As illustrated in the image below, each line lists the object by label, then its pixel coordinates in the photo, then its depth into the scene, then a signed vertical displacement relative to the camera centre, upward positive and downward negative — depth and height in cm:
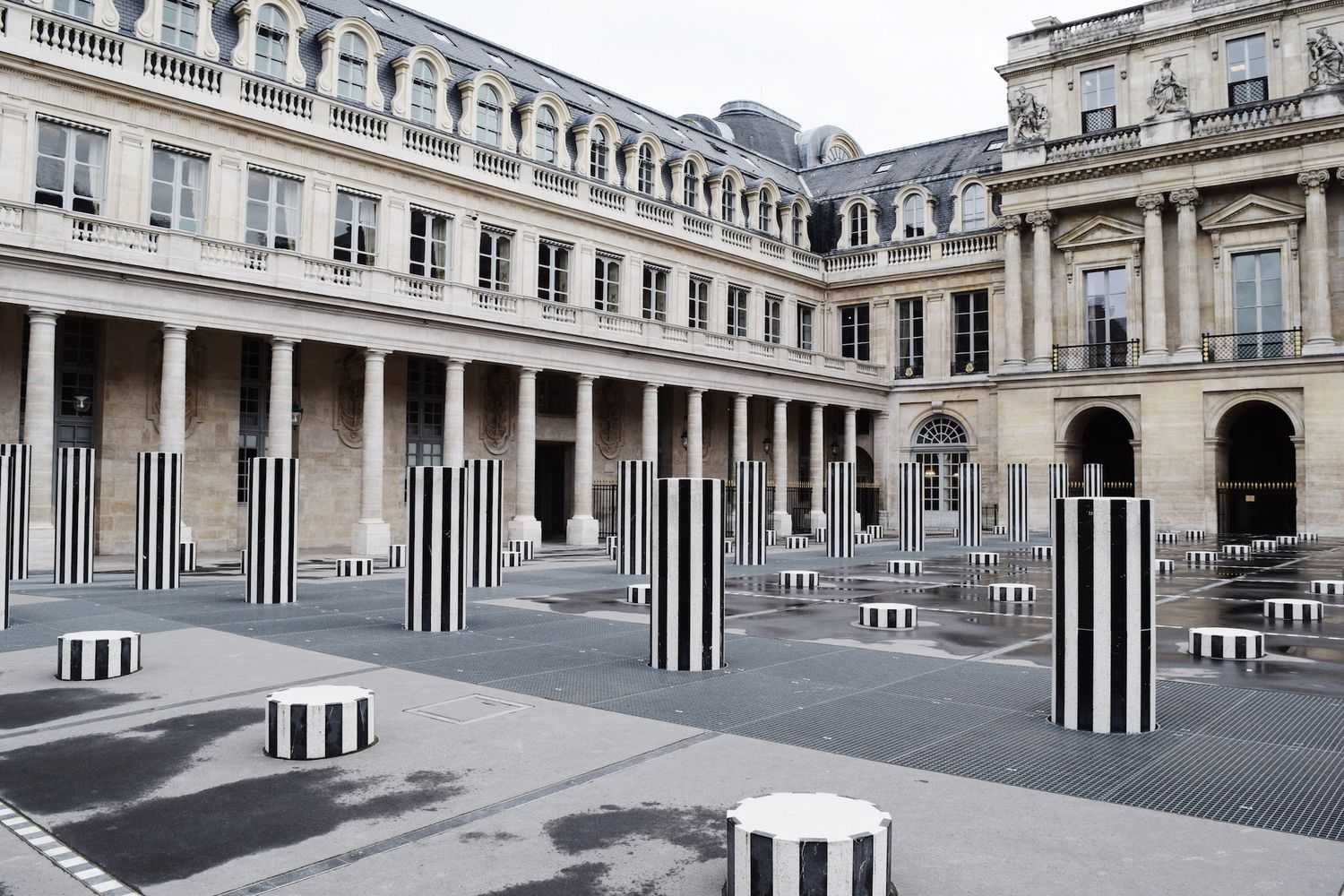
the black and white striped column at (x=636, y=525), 2006 -64
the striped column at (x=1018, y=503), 3388 -31
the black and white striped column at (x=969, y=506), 2956 -38
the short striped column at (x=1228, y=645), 991 -154
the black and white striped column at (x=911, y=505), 2706 -32
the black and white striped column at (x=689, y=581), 917 -82
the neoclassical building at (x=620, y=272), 2322 +730
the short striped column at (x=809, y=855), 373 -139
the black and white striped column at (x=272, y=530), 1443 -55
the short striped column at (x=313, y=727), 609 -145
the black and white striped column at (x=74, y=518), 1695 -42
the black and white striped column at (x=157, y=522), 1608 -47
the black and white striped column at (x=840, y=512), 2497 -46
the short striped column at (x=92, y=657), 840 -140
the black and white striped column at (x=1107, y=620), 688 -90
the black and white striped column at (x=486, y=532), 1698 -68
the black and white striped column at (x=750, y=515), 2219 -49
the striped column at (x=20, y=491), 1358 +4
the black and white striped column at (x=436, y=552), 1150 -69
